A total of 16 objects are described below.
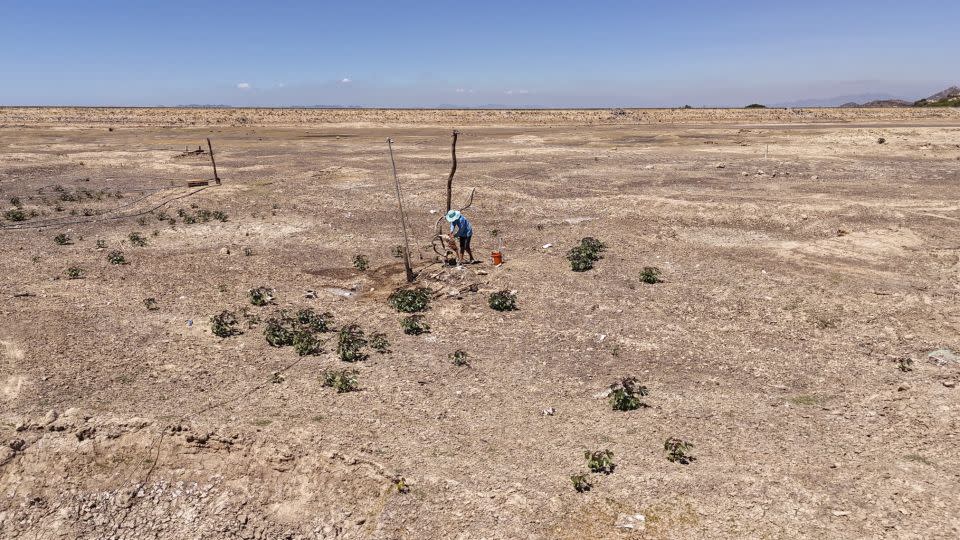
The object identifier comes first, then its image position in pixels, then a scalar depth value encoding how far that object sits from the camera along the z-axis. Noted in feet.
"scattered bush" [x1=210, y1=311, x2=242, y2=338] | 28.89
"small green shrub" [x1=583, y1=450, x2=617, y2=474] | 18.92
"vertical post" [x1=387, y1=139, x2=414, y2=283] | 35.29
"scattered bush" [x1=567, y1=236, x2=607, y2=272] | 38.32
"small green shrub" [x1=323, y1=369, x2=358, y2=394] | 23.89
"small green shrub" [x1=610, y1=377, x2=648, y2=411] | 22.40
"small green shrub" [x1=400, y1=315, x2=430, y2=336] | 29.53
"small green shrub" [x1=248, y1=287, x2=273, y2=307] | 33.17
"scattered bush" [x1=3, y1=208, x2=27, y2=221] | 53.47
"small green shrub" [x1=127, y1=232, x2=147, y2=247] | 45.16
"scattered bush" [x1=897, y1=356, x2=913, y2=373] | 24.75
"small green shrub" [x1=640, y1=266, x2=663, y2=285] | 35.86
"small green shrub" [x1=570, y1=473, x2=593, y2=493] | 18.15
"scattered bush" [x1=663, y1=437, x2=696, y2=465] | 19.31
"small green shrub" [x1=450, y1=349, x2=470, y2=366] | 26.32
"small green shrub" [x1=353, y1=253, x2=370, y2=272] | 39.88
